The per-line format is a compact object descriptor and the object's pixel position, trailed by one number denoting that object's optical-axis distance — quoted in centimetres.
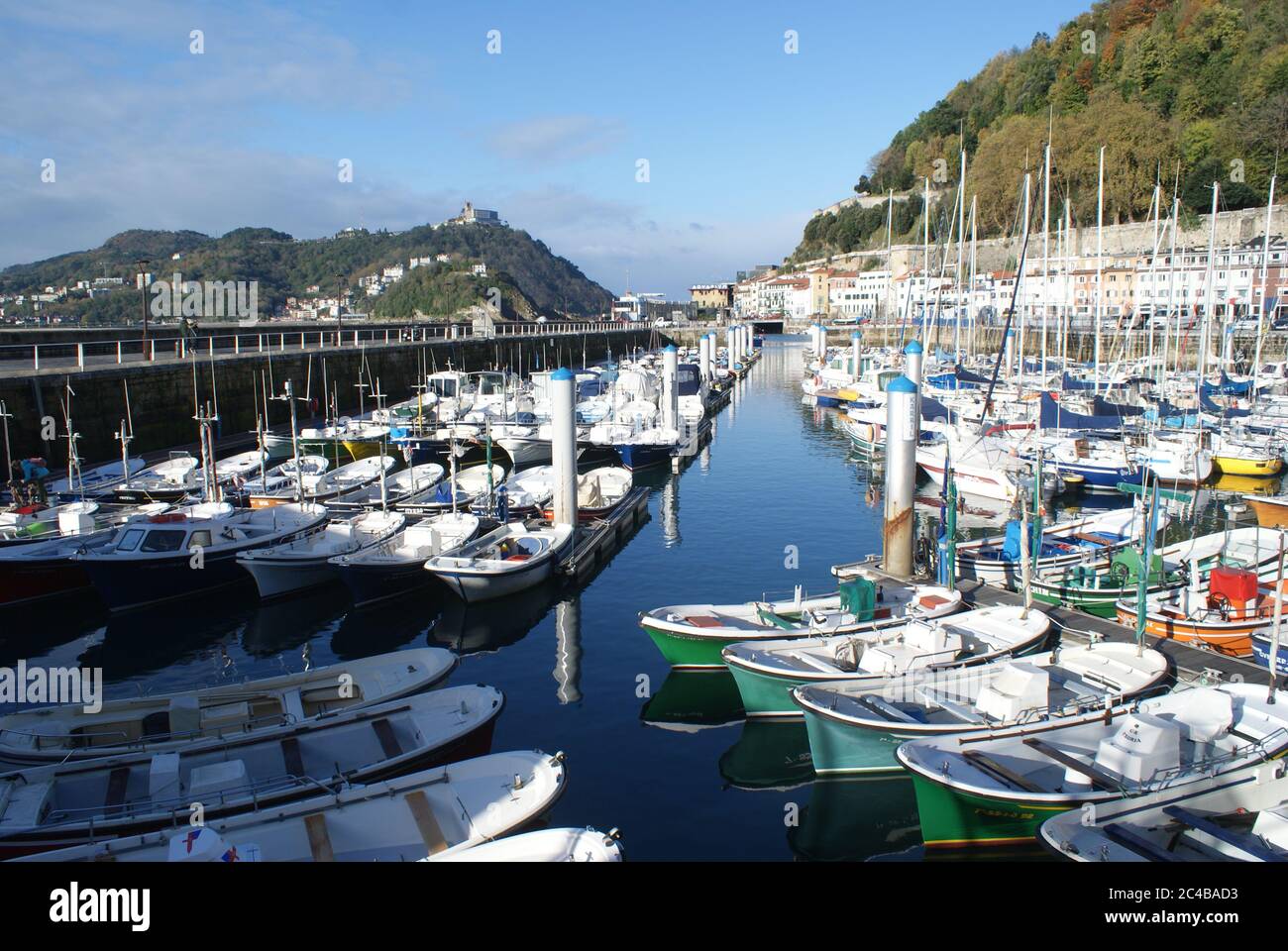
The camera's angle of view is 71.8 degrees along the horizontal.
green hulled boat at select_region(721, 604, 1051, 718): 1416
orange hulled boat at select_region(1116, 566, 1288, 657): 1550
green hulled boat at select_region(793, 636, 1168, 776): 1229
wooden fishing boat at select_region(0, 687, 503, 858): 1012
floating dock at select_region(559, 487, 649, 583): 2319
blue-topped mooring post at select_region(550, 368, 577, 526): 2366
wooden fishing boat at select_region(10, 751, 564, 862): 926
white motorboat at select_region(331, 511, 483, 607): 2092
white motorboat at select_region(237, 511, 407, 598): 2155
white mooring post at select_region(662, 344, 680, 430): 4319
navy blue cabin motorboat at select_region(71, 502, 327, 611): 2081
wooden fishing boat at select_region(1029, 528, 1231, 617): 1789
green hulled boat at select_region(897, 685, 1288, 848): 1034
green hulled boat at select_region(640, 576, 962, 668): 1591
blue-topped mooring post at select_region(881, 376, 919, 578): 1980
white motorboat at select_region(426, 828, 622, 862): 864
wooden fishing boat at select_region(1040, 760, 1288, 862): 904
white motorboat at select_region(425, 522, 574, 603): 2058
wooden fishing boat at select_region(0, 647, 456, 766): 1218
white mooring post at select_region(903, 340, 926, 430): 2872
